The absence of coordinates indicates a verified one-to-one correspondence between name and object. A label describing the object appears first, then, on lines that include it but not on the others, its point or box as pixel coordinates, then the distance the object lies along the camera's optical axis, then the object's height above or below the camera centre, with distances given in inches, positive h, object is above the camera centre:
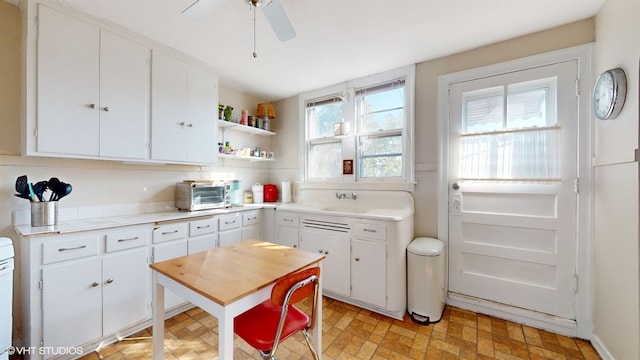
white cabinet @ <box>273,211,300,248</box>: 112.0 -23.7
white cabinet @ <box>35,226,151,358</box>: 63.8 -31.4
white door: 80.0 -3.1
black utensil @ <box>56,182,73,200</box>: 73.2 -4.0
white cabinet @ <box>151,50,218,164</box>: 91.5 +27.7
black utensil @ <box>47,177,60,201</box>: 72.2 -2.5
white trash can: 86.0 -37.6
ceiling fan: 59.0 +42.2
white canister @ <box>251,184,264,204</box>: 137.7 -8.3
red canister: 143.6 -8.6
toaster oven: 101.7 -7.4
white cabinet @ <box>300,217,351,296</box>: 98.0 -30.1
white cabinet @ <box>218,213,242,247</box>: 104.7 -22.4
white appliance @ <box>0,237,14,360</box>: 55.0 -26.8
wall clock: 62.7 +23.6
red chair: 45.5 -31.4
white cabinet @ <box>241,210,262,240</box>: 115.1 -23.0
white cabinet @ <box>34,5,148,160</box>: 68.3 +27.5
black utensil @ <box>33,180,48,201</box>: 70.6 -3.1
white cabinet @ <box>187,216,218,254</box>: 94.7 -22.7
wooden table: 40.3 -19.5
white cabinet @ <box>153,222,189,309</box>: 85.0 -23.9
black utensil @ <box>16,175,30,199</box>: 68.1 -2.7
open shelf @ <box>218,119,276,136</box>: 120.4 +27.4
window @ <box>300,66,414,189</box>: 109.2 +24.3
